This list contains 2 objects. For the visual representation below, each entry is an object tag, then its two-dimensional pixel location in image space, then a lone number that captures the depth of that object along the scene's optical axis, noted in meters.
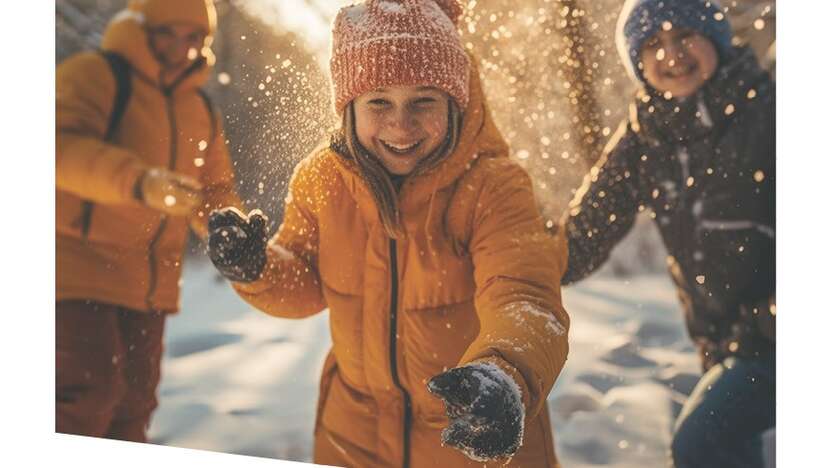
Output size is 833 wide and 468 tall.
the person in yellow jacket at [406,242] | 1.93
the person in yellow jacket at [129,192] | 2.37
